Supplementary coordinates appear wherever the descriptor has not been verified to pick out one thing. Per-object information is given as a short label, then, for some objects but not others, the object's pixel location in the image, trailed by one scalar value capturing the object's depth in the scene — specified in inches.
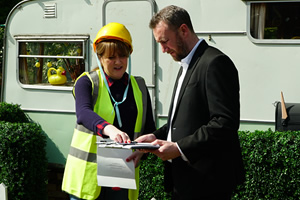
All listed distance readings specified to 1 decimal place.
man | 99.6
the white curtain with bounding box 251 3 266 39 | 223.5
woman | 115.3
